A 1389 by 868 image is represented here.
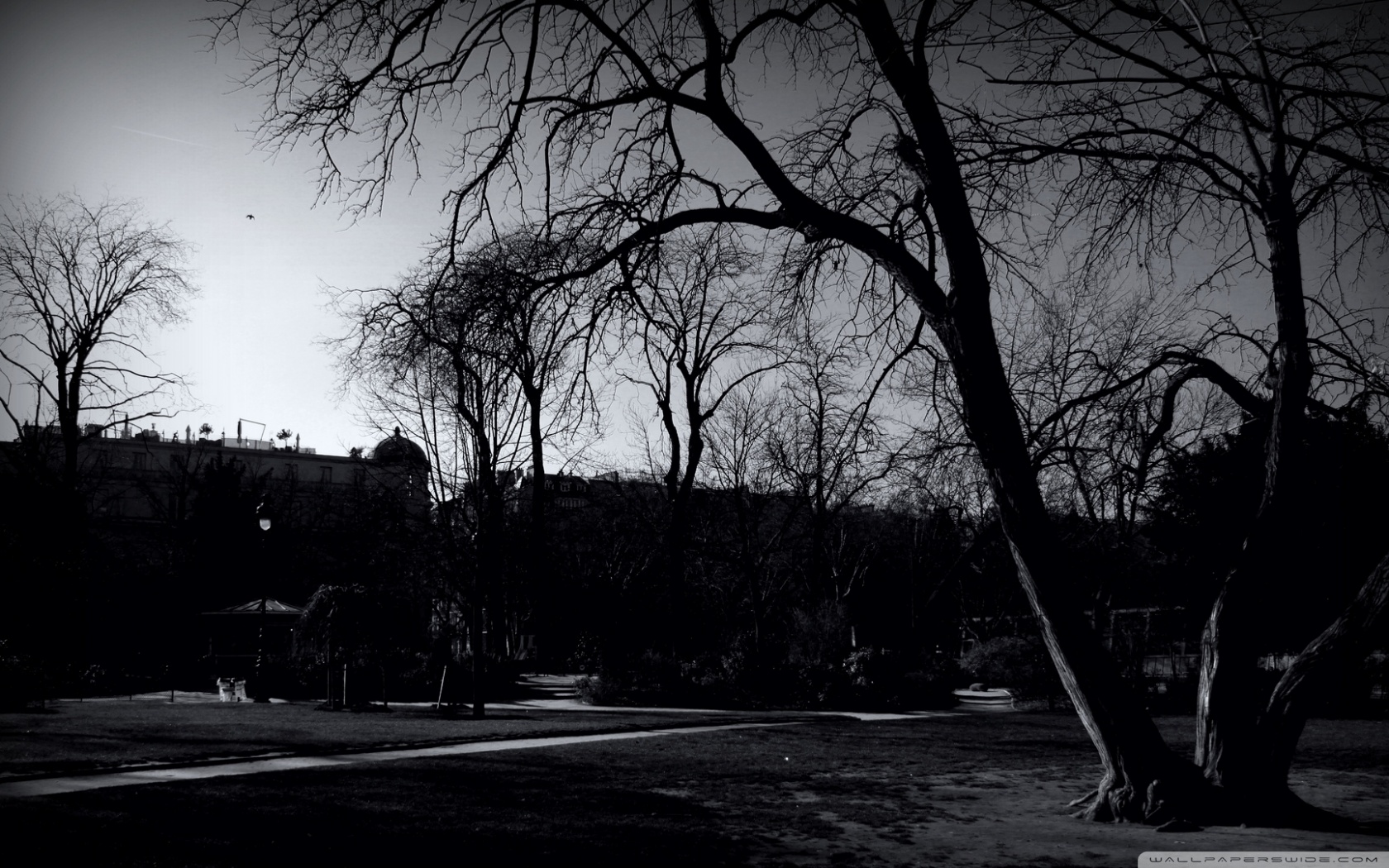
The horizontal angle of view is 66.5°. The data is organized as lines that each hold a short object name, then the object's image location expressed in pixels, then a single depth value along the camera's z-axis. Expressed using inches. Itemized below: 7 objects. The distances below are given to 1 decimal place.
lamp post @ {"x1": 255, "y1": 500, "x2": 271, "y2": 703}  1044.5
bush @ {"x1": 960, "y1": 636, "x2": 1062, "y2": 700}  1061.8
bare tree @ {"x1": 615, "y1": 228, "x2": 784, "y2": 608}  1197.7
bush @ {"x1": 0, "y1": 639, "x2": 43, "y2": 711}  789.9
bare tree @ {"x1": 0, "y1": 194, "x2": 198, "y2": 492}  1327.1
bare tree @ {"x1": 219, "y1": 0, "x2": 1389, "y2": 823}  349.7
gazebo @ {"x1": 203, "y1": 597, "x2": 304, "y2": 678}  1256.8
